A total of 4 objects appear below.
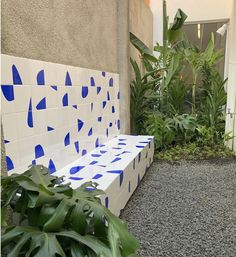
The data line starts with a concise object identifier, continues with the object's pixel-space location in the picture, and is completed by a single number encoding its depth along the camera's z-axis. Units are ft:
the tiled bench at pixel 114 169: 5.34
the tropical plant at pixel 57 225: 2.60
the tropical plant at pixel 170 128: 11.59
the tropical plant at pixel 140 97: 11.76
